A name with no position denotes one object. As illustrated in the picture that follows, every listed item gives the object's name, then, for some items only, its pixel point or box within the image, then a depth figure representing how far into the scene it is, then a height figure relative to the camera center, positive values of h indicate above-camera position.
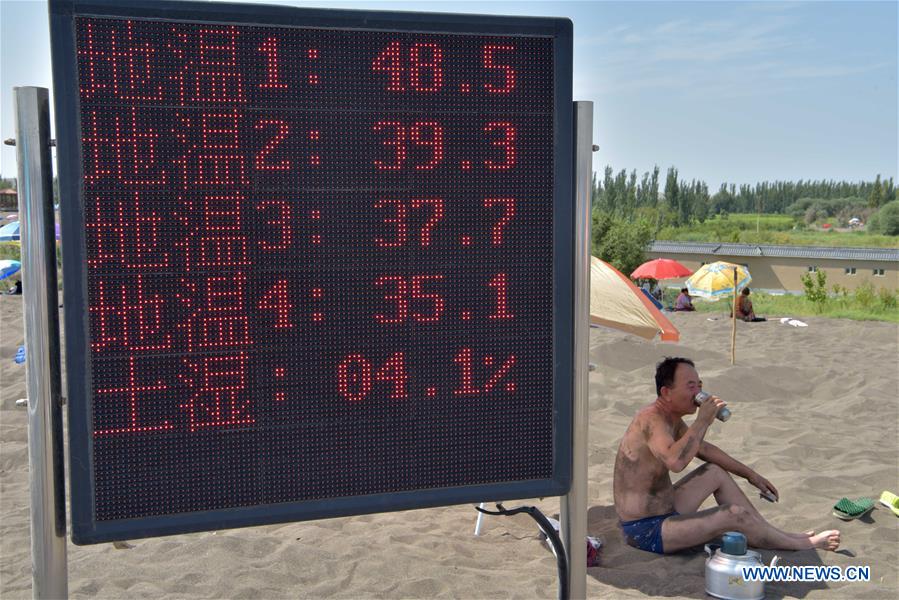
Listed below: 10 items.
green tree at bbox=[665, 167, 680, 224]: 94.62 +4.06
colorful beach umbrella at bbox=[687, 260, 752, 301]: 18.12 -1.05
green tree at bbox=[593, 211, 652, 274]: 43.88 -0.65
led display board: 2.89 -0.09
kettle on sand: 4.75 -1.85
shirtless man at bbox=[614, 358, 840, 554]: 5.37 -1.66
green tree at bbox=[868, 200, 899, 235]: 81.06 +0.96
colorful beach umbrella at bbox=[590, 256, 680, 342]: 7.46 -0.68
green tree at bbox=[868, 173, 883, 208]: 97.51 +3.87
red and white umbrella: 24.16 -1.09
